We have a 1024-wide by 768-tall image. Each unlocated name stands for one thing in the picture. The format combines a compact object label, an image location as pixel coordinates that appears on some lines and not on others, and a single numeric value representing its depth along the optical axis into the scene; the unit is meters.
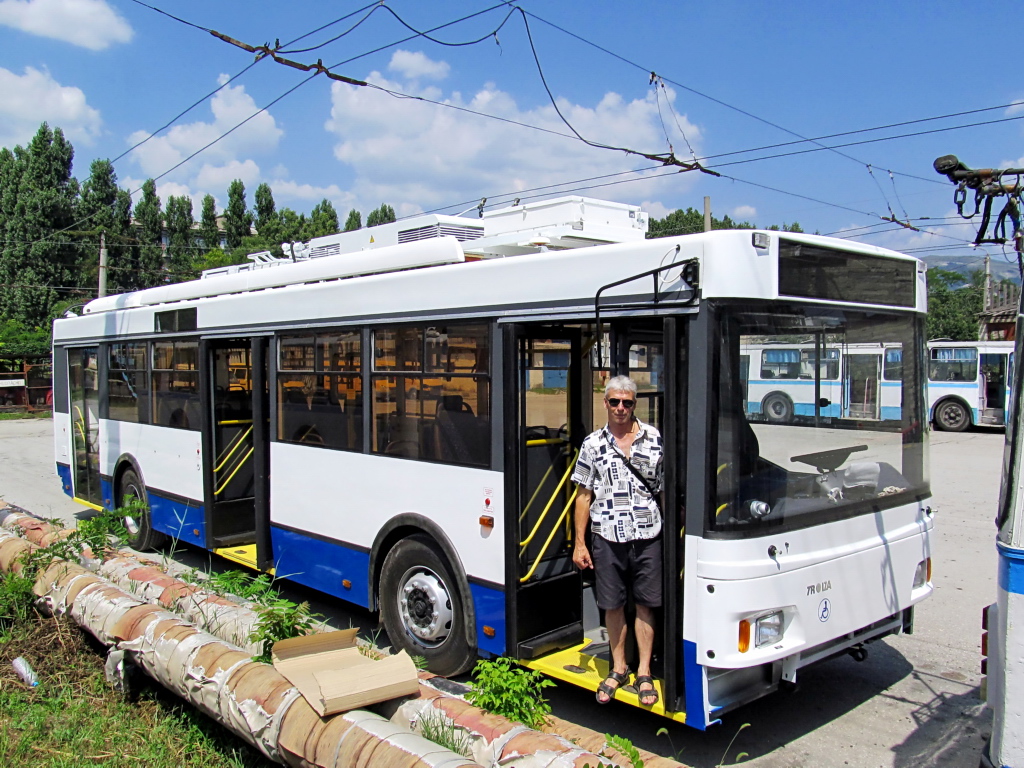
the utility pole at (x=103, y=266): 30.87
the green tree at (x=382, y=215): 56.75
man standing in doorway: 4.36
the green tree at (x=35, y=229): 41.44
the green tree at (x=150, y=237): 48.28
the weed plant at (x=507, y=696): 3.93
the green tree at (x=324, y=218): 54.22
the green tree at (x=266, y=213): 52.50
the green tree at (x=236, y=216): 52.69
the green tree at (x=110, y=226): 44.69
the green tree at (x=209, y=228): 52.28
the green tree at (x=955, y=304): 40.56
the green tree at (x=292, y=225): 52.18
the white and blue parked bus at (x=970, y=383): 23.11
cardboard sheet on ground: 3.84
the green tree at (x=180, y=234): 50.12
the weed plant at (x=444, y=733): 3.67
